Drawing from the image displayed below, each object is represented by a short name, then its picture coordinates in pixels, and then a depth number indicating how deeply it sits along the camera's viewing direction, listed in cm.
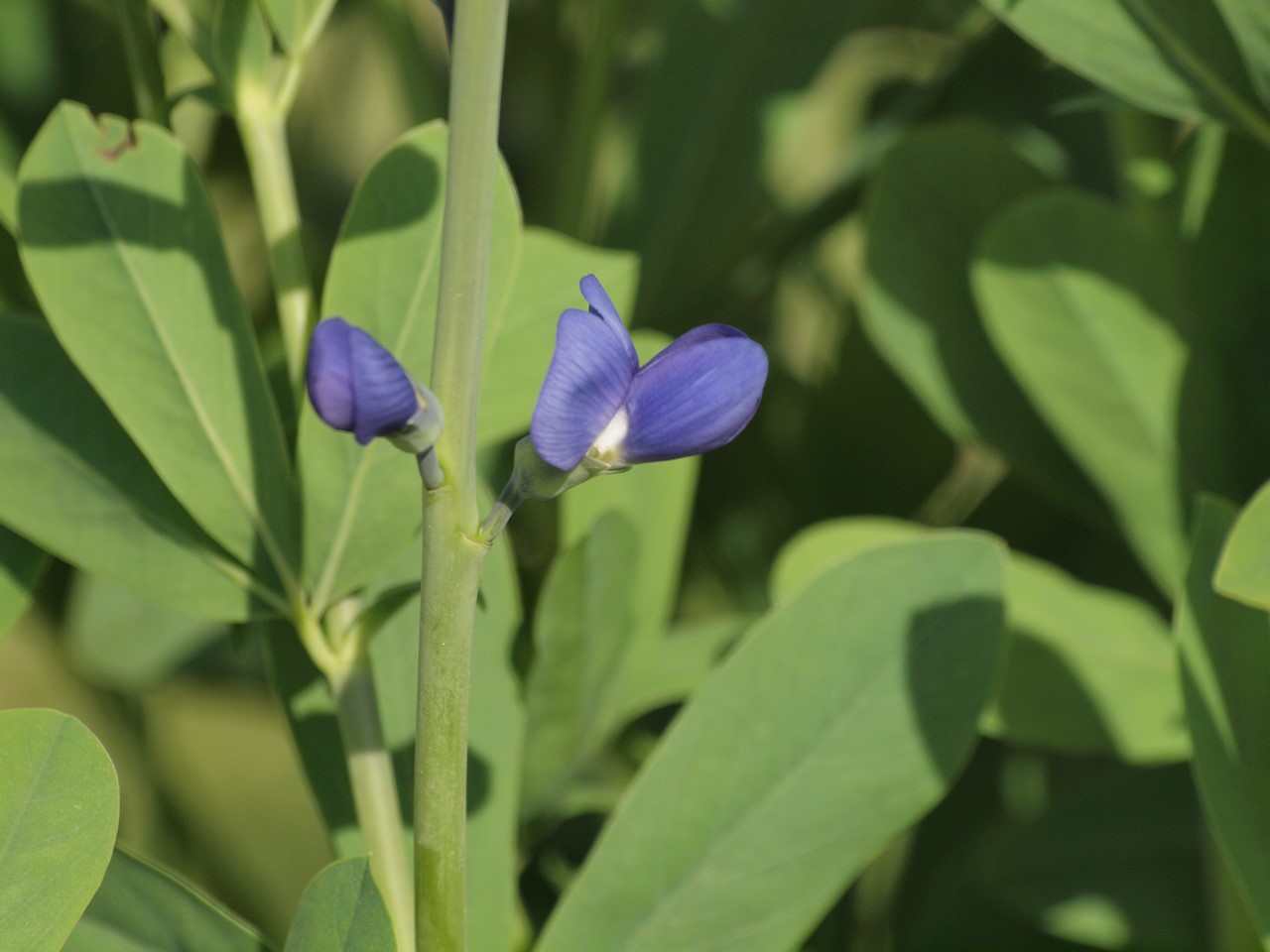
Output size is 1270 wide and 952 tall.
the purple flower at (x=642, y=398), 68
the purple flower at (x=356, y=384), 66
